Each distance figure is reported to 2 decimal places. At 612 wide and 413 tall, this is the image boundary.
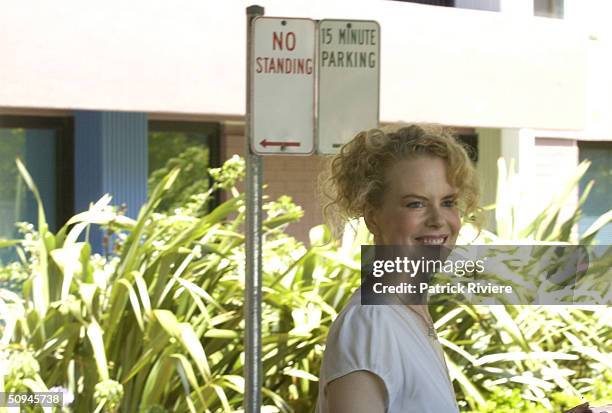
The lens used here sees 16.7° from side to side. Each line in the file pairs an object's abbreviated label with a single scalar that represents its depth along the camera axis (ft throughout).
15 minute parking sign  20.08
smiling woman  9.13
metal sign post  19.91
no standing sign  19.86
